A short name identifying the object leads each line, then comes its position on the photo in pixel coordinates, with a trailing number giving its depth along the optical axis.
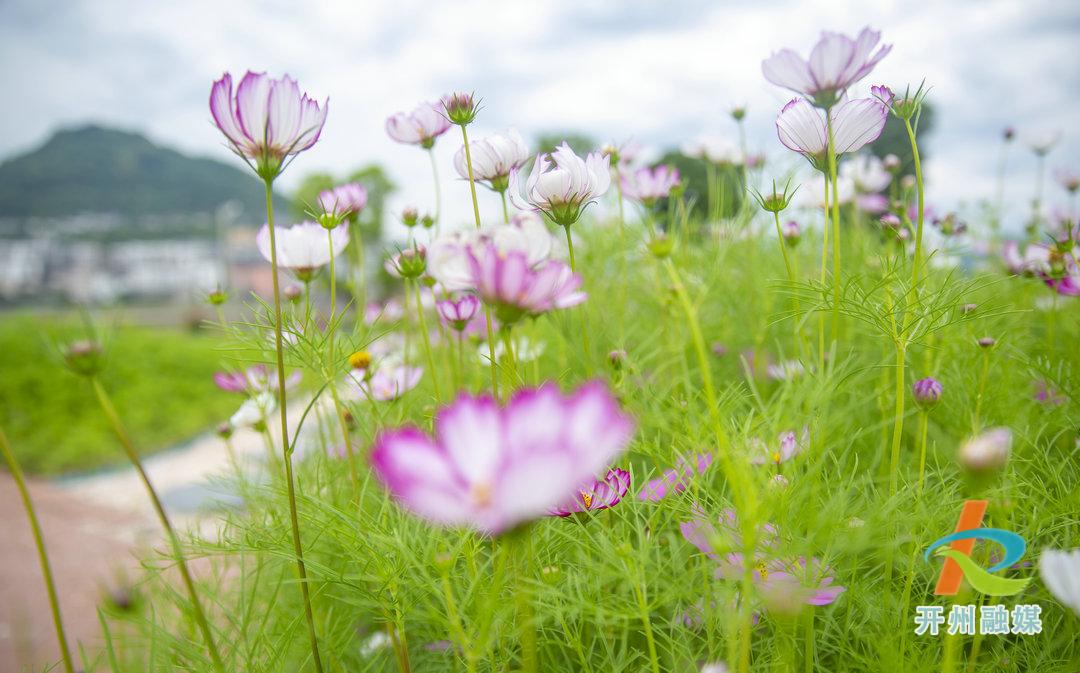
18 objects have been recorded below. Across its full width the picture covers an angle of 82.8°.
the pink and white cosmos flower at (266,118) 0.41
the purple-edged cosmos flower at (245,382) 0.77
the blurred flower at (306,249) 0.62
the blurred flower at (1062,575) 0.31
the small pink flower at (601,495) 0.42
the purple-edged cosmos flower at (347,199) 0.64
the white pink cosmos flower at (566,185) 0.45
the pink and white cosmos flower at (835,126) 0.47
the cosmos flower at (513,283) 0.30
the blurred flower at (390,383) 0.66
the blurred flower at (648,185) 0.90
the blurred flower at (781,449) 0.43
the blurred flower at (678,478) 0.46
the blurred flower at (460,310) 0.58
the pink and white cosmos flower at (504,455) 0.23
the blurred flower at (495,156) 0.56
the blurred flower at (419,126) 0.67
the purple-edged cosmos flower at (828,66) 0.43
